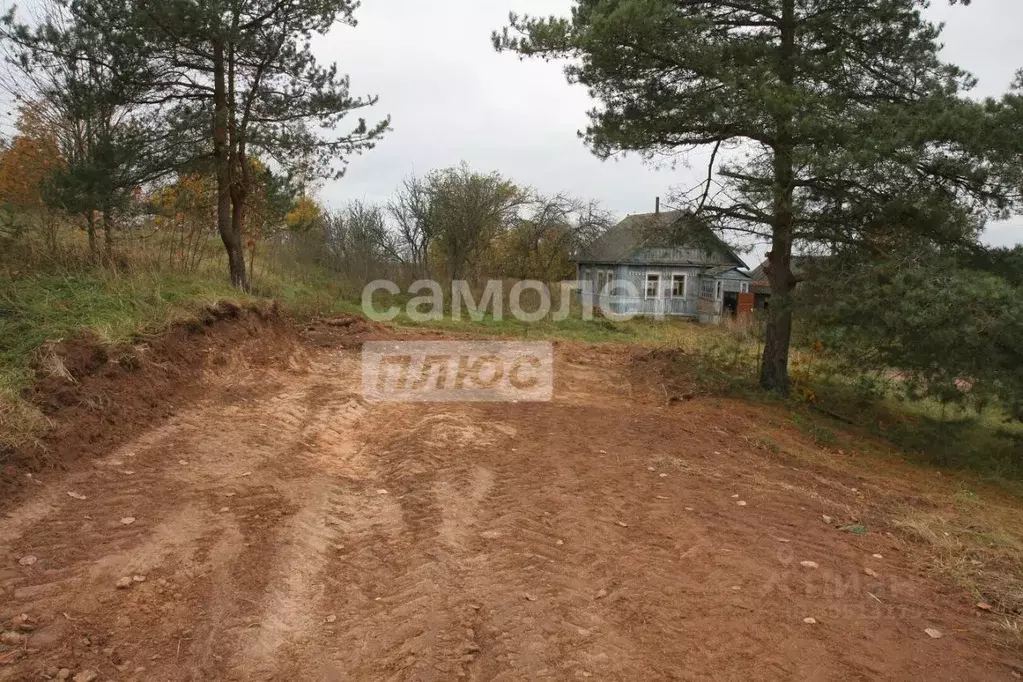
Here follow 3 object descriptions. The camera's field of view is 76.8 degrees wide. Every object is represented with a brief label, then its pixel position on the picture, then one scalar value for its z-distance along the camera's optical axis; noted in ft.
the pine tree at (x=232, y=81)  33.14
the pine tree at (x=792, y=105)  26.63
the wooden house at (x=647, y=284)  96.37
